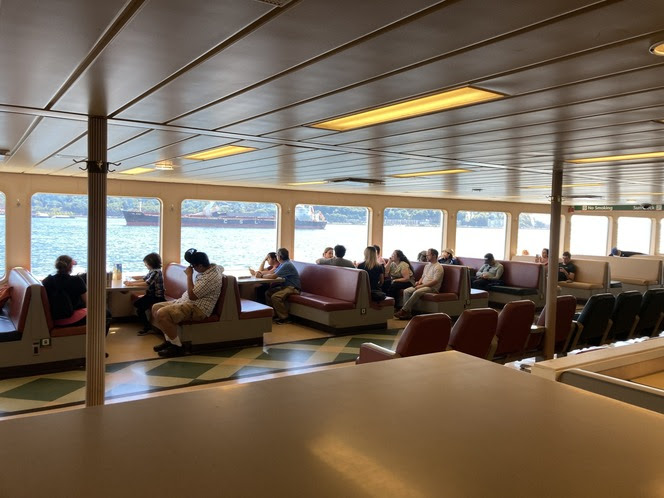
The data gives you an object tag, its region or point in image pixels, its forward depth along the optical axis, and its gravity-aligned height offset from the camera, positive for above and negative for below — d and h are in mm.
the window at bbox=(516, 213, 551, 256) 16078 -30
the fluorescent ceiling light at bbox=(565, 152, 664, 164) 5033 +772
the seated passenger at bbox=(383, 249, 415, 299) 9672 -893
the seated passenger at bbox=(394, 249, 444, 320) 9203 -1025
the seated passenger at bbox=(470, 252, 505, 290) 11211 -955
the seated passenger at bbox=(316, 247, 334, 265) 10773 -573
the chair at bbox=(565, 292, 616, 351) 5863 -1005
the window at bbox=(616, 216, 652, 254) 17125 +40
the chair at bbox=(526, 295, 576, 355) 5664 -1043
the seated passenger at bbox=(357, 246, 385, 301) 8773 -715
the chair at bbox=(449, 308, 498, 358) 4590 -884
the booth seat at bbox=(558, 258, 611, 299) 11320 -1048
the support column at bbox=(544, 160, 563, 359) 5684 -340
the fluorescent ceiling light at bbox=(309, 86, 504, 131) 2873 +747
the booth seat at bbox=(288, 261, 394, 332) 7812 -1212
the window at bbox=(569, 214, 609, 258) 16906 -31
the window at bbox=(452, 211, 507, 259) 14648 -96
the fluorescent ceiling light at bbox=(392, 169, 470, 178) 6845 +764
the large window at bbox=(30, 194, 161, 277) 8844 -219
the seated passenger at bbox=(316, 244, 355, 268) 9297 -594
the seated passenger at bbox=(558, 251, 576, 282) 11883 -842
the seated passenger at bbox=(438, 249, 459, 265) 11938 -688
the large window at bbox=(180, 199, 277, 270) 11000 -207
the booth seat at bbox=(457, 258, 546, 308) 10766 -1146
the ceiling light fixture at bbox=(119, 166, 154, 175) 7744 +731
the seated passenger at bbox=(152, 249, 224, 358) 6359 -1034
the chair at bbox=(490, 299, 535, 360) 5035 -936
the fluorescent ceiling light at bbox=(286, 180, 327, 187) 9080 +756
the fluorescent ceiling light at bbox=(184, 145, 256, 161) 5277 +739
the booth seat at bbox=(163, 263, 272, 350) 6535 -1323
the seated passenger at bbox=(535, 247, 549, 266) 12454 -619
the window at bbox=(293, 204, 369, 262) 11797 -110
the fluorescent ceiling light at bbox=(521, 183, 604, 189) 8422 +789
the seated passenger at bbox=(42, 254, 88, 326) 5852 -869
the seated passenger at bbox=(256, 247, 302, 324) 8680 -1070
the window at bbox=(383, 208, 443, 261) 13398 -58
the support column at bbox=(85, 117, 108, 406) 3545 -389
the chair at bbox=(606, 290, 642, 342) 6199 -931
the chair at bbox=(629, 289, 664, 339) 6598 -970
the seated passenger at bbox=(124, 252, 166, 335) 7551 -940
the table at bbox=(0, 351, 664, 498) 797 -391
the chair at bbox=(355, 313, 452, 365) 4188 -885
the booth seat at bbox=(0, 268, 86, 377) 5457 -1322
